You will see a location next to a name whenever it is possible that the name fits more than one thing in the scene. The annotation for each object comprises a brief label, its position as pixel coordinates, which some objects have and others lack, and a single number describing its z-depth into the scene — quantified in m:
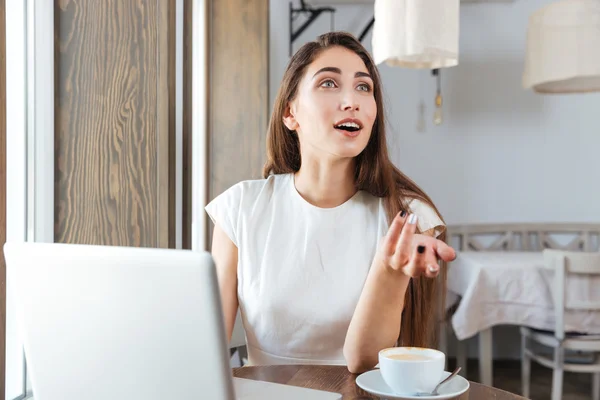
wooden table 0.83
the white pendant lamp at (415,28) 2.29
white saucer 0.75
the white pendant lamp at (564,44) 2.67
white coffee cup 0.75
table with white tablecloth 2.70
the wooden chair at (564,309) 2.48
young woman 1.20
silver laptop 0.55
